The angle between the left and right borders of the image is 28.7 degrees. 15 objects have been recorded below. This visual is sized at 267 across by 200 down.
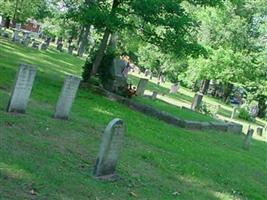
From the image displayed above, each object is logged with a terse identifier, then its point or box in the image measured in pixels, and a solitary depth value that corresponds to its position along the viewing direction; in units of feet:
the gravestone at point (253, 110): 126.50
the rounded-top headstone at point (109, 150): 27.07
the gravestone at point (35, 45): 130.44
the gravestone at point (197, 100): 92.54
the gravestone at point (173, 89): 132.28
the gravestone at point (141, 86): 82.43
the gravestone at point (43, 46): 134.92
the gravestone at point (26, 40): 129.59
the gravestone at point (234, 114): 114.21
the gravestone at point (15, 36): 130.60
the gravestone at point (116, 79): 67.10
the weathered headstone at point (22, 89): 35.70
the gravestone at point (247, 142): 58.82
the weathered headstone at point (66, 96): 38.70
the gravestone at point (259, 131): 90.74
